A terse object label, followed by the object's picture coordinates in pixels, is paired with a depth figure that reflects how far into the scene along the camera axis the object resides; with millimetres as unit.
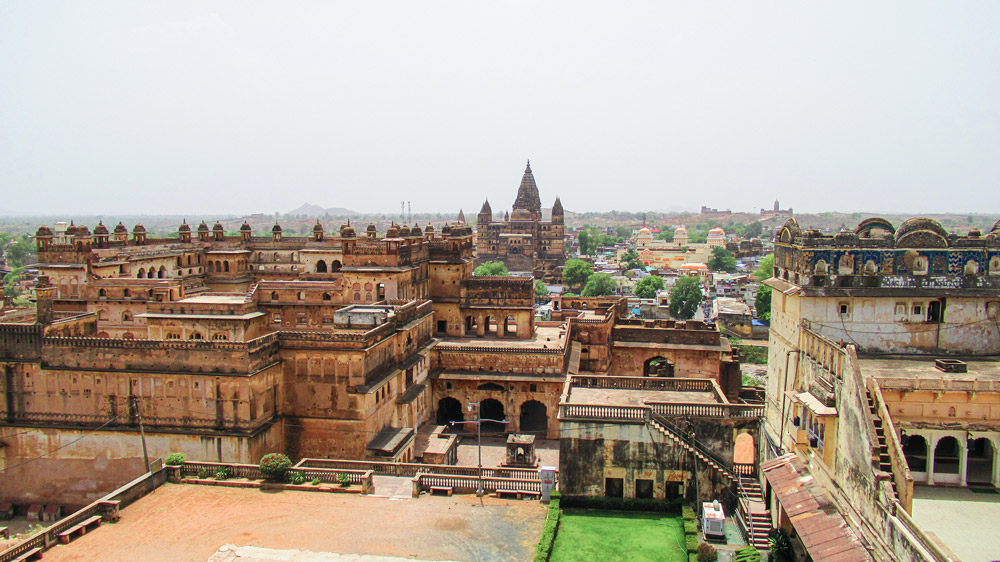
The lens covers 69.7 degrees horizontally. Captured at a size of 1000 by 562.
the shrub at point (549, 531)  23438
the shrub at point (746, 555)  23281
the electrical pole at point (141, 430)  31589
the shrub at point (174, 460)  29719
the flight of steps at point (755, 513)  25731
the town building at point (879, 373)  22078
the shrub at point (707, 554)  23484
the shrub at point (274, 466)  28906
